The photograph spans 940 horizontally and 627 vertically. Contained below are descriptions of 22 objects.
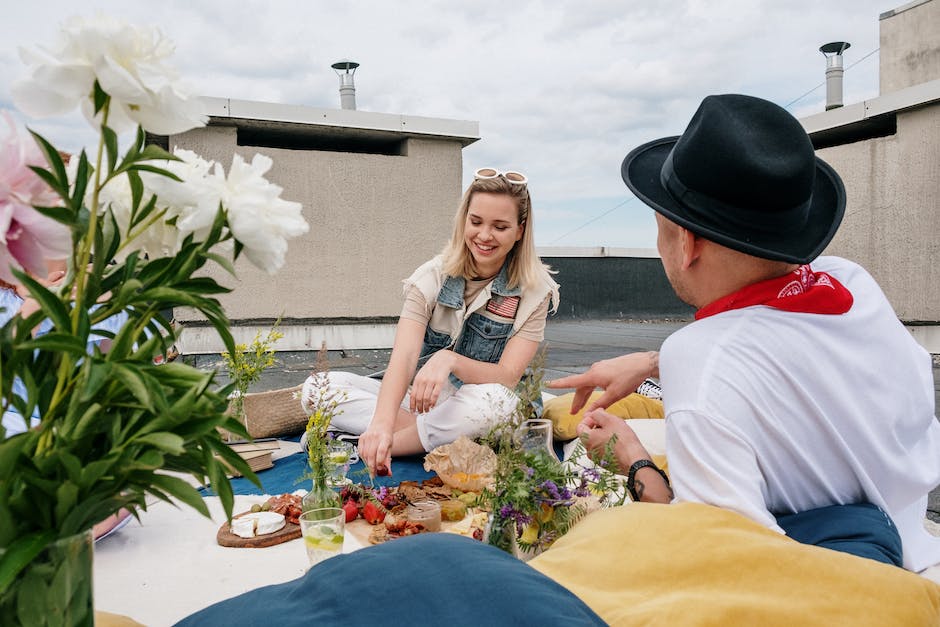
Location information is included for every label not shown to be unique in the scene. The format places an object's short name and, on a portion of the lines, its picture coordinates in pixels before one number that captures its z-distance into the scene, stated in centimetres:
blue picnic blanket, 290
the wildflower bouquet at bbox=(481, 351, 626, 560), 152
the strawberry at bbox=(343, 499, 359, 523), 238
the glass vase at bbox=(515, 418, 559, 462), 157
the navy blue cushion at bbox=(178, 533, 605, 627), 83
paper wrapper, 264
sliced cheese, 219
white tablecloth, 184
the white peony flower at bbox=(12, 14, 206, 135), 57
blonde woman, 319
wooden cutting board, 217
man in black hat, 132
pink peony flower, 61
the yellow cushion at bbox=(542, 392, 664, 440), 350
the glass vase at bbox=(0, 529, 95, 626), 57
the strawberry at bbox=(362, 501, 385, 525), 237
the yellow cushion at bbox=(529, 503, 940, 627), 97
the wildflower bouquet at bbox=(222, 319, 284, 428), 262
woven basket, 352
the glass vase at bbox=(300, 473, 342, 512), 189
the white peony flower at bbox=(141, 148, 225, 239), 64
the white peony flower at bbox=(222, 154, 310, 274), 64
